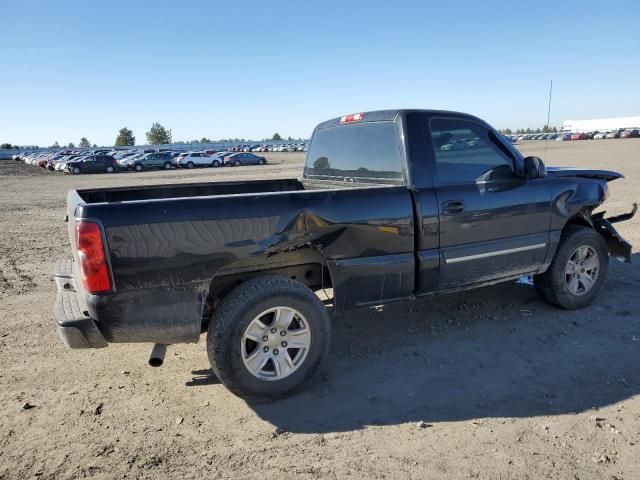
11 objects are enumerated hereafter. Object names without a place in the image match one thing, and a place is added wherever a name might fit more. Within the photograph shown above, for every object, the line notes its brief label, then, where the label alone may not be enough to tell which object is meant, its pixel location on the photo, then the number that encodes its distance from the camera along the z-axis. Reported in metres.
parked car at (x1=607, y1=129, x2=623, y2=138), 80.67
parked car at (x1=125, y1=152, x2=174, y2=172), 43.06
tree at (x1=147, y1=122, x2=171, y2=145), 127.69
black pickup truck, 3.01
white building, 125.05
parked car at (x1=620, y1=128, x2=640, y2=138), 77.20
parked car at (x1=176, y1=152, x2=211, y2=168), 46.27
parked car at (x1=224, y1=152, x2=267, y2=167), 50.09
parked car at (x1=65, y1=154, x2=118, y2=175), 40.16
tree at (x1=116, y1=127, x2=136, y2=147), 124.00
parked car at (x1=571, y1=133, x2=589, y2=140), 84.71
